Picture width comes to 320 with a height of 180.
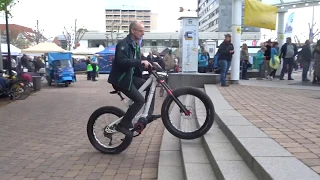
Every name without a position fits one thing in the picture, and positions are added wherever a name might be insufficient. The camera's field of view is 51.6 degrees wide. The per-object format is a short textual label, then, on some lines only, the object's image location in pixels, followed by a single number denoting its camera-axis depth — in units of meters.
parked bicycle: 12.02
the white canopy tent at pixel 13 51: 26.51
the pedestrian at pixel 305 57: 12.23
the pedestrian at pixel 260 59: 13.71
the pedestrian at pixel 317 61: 10.80
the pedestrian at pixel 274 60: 12.56
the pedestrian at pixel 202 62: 15.02
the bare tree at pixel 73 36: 64.88
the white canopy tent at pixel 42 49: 25.40
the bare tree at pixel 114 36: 77.25
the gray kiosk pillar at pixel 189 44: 12.95
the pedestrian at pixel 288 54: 12.71
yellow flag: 11.80
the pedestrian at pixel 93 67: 22.17
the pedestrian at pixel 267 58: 12.97
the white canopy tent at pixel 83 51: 37.34
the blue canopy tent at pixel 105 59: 32.16
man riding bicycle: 4.38
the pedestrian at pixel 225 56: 9.90
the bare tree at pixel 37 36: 69.62
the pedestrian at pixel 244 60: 13.64
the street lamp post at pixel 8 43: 14.66
